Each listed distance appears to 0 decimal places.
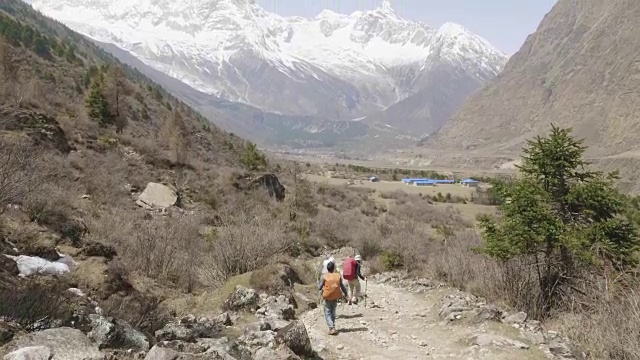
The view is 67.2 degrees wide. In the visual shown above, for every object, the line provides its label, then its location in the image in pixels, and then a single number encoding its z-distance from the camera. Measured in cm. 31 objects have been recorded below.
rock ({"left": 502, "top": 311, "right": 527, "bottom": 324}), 1081
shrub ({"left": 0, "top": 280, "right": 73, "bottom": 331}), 586
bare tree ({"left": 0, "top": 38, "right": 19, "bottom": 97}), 3483
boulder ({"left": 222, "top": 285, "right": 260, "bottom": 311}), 1172
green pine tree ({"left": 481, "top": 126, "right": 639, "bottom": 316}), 1196
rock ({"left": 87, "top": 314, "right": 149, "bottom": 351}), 600
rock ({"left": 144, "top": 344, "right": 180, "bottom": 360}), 572
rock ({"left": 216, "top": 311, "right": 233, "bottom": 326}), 1036
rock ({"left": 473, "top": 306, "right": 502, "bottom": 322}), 1112
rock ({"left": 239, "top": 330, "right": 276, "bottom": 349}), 856
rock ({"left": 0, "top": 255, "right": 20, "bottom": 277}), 803
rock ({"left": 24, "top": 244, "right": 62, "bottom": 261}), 993
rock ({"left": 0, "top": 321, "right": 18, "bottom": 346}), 516
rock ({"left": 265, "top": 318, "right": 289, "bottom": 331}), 981
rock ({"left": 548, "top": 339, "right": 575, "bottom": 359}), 888
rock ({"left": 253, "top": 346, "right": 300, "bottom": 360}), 764
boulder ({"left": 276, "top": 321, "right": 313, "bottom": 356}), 862
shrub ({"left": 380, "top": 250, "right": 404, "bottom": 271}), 2244
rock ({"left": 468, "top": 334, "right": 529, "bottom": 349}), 966
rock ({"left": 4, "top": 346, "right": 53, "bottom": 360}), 484
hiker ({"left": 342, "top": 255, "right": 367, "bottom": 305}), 1413
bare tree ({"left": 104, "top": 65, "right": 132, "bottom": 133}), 4890
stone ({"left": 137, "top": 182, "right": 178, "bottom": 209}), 2402
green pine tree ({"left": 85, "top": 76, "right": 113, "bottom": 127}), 4441
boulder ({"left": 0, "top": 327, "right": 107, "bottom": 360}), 517
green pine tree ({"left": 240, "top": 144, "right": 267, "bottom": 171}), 5941
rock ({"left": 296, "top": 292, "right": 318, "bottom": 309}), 1409
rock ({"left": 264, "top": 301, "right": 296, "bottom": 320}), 1162
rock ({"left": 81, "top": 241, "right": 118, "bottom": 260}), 1127
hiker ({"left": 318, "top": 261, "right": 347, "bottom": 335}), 1110
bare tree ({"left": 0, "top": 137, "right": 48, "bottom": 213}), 904
